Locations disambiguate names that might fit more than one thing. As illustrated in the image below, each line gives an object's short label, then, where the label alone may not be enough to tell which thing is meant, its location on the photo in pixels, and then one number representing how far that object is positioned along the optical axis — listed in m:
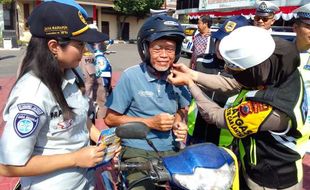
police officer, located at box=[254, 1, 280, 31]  3.24
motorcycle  1.02
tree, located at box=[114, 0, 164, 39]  23.26
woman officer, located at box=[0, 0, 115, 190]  1.09
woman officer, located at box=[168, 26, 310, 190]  1.19
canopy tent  13.93
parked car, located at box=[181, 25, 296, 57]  11.46
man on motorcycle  1.57
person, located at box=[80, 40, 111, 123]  2.86
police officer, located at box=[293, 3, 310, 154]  1.97
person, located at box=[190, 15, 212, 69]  4.60
